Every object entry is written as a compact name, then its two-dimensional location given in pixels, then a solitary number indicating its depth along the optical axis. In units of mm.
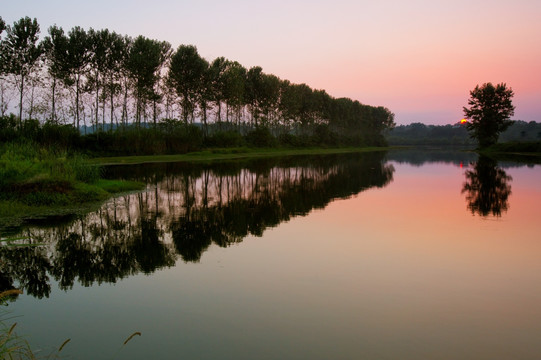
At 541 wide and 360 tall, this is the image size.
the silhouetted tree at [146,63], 59688
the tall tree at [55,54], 54031
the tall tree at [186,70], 65812
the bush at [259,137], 79375
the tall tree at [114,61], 59094
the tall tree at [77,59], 55062
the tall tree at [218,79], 71875
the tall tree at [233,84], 72500
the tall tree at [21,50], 50594
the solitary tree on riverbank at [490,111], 85562
